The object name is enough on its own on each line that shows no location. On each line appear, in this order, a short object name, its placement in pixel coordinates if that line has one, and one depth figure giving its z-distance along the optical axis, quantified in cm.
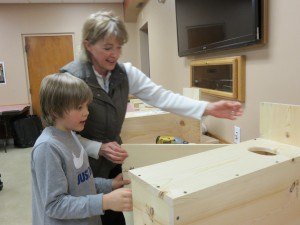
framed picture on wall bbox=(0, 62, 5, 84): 520
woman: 113
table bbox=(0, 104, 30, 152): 450
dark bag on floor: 476
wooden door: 526
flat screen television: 140
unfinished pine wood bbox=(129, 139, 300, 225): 59
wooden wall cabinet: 161
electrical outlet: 171
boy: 83
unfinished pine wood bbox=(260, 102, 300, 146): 89
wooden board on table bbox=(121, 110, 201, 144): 188
